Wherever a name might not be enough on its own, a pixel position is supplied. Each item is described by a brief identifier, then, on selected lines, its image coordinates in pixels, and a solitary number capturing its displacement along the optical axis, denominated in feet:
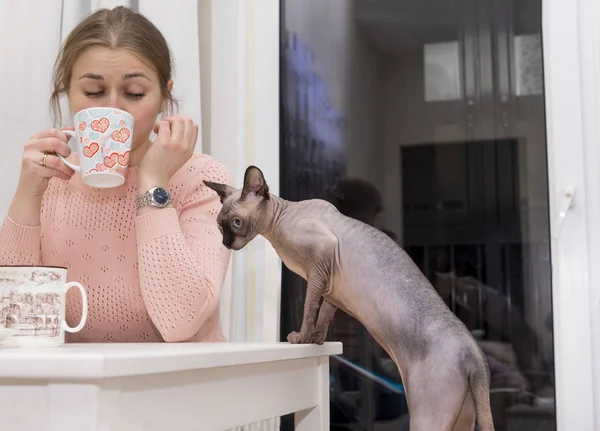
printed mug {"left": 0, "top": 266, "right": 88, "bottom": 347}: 2.17
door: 4.43
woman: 2.97
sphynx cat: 2.33
